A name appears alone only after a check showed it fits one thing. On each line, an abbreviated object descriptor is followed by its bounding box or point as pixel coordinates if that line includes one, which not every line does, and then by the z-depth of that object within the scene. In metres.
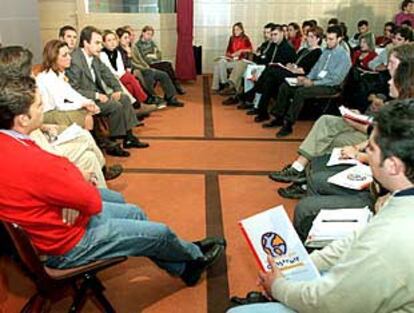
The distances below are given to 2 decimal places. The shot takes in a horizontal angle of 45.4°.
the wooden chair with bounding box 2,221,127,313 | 1.70
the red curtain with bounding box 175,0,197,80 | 8.18
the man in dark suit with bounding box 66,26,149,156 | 4.52
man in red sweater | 1.73
